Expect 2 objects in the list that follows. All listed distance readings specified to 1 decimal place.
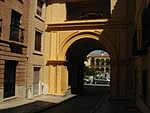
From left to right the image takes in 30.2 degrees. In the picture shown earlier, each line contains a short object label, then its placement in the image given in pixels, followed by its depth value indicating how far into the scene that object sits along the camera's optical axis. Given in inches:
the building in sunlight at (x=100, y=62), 3865.7
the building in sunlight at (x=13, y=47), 708.7
